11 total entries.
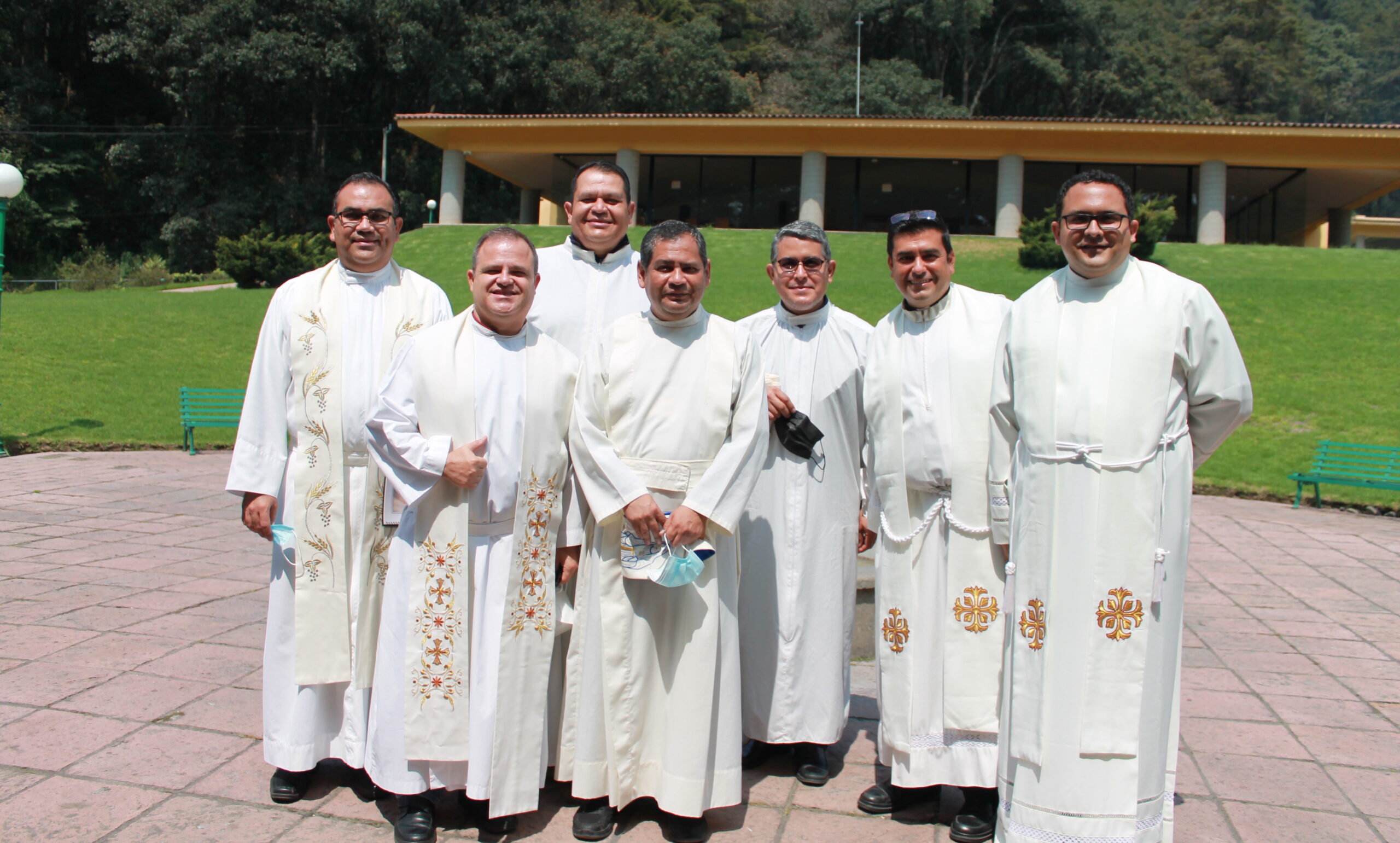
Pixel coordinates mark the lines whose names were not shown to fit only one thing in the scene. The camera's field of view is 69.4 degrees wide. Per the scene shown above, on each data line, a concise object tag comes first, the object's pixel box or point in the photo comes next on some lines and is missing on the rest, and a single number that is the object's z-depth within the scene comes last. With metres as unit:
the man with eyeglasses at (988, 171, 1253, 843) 3.07
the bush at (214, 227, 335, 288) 26.53
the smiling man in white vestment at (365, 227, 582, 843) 3.37
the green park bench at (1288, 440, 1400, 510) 10.66
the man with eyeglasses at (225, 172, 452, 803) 3.67
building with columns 26.58
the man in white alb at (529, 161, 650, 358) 4.14
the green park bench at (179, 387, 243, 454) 13.08
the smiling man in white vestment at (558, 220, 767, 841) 3.42
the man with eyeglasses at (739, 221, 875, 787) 3.98
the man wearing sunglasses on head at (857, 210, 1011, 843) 3.55
